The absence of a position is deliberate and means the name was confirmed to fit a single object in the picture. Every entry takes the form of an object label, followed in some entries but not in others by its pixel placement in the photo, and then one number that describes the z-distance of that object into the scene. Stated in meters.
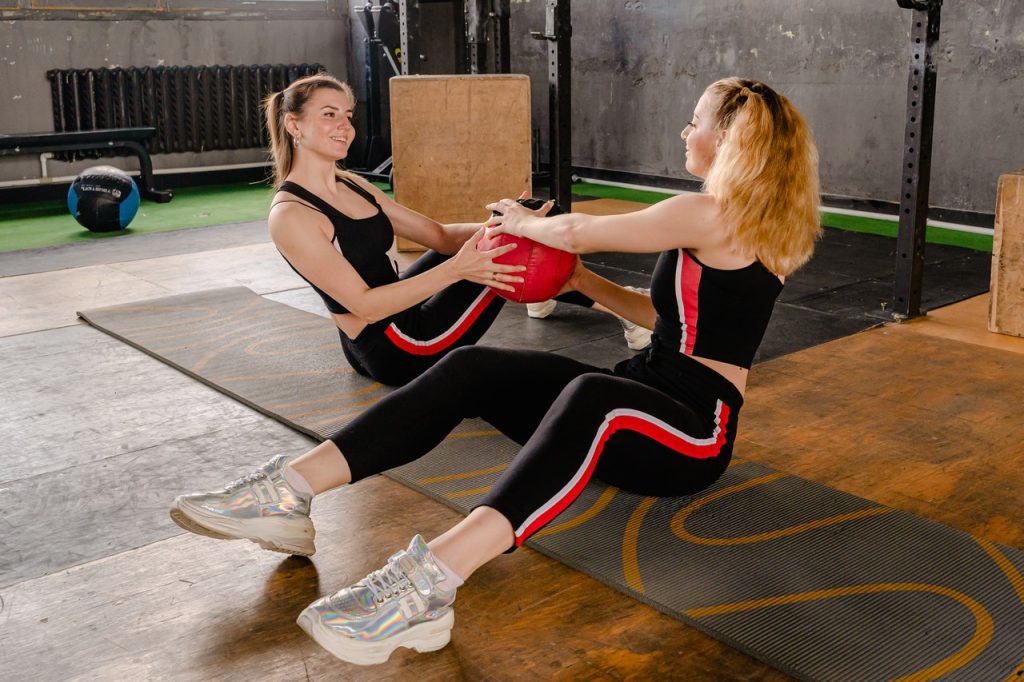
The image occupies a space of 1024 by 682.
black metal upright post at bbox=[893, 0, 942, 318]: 3.77
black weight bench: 6.85
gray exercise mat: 1.70
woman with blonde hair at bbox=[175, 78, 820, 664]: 1.83
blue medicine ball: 6.12
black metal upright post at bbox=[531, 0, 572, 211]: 5.09
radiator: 7.86
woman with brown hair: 2.59
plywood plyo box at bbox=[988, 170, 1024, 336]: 3.61
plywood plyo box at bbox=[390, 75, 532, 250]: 5.20
